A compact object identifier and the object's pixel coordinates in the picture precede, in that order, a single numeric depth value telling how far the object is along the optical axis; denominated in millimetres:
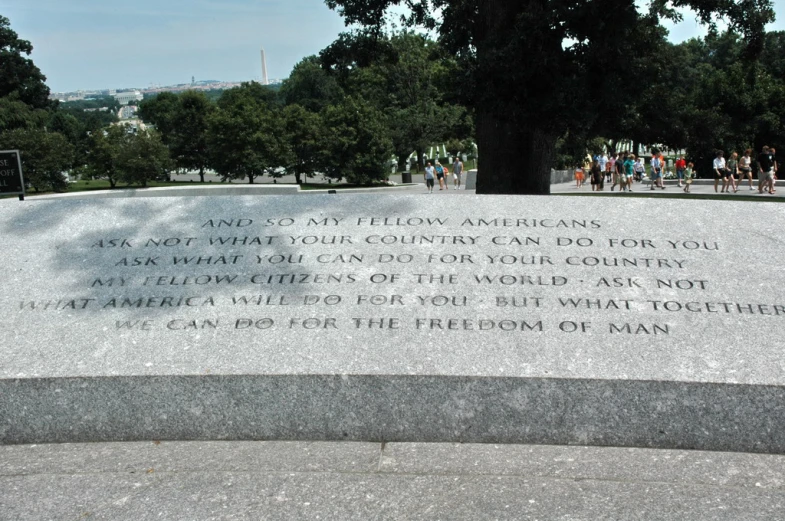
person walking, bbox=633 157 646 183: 31250
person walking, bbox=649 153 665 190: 25234
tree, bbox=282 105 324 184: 40062
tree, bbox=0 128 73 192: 34969
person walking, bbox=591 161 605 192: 26542
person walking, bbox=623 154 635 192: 24922
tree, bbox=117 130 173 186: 35844
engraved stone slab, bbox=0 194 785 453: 3842
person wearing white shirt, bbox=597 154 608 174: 29714
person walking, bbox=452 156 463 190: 30841
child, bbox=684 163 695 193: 22722
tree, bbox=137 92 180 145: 70438
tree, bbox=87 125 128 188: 40062
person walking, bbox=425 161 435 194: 28703
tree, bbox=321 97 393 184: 38031
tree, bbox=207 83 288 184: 40031
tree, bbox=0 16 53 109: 55062
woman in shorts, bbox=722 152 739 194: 21797
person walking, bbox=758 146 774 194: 19228
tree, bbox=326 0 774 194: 11133
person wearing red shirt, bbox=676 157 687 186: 29188
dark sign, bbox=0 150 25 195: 12562
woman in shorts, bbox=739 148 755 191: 22250
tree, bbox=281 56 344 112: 84188
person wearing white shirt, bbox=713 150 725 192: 21359
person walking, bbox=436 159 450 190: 30692
